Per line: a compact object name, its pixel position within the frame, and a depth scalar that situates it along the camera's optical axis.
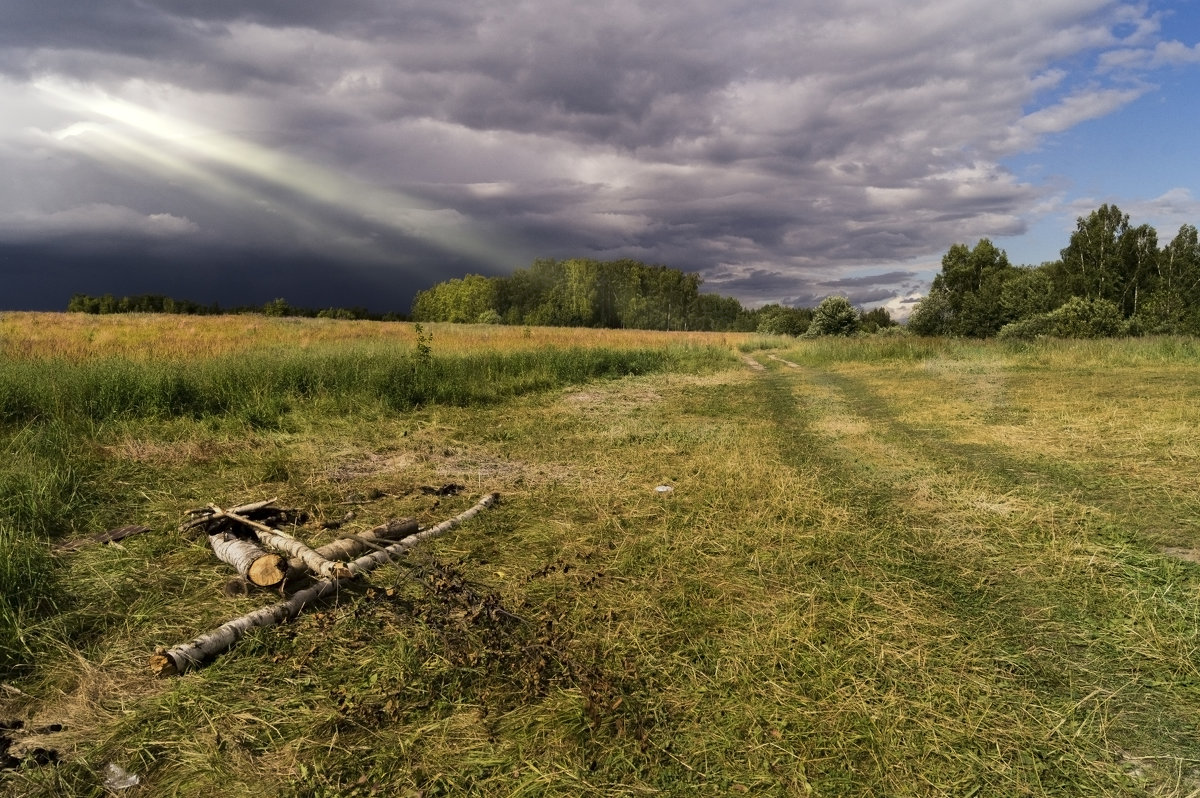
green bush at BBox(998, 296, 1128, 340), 29.05
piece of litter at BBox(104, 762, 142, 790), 2.50
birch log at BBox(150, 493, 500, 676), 3.17
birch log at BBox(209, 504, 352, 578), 4.01
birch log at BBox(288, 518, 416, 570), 4.37
